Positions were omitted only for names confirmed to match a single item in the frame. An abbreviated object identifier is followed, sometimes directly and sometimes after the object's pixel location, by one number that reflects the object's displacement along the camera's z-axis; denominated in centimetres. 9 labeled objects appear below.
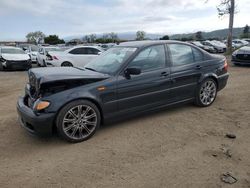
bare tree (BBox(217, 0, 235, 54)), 1548
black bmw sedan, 289
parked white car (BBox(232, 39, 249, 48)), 2333
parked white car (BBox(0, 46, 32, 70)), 1044
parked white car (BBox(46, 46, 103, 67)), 910
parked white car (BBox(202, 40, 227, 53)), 1899
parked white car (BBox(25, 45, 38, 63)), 1323
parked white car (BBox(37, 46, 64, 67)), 1007
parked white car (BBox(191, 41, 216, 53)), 1889
